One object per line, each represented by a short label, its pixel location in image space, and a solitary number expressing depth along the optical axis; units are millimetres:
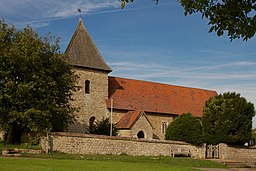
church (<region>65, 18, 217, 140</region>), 38406
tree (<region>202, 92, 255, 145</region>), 36312
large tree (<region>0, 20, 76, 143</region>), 25922
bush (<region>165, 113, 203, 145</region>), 34712
